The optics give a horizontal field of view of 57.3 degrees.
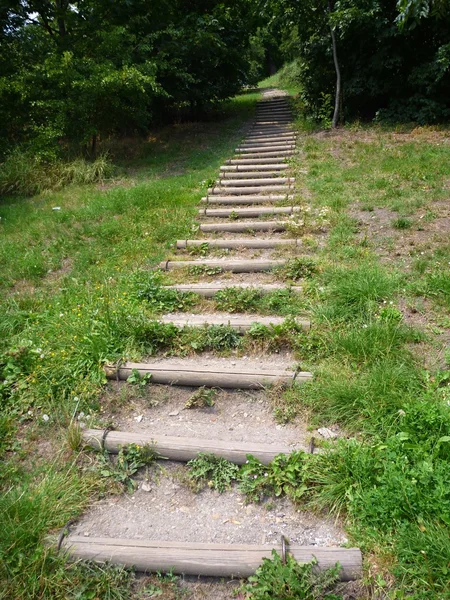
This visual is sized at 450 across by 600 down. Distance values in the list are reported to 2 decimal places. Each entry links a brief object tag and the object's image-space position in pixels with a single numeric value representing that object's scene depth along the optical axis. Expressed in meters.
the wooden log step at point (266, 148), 10.03
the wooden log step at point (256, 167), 8.62
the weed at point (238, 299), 4.20
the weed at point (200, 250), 5.49
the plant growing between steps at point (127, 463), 2.65
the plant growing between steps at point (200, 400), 3.20
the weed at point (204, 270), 4.96
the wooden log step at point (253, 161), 9.10
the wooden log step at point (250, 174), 8.19
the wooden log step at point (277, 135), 11.38
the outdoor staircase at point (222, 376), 2.14
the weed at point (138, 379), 3.33
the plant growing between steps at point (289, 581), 1.92
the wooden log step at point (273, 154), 9.56
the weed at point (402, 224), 5.28
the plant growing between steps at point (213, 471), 2.60
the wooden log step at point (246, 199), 6.85
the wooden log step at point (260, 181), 7.66
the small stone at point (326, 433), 2.71
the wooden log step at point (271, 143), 10.47
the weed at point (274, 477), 2.48
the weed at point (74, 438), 2.77
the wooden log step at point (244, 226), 5.91
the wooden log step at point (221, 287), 4.35
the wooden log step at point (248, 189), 7.29
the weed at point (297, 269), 4.55
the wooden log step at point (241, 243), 5.33
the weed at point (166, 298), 4.30
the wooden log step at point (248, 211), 6.34
